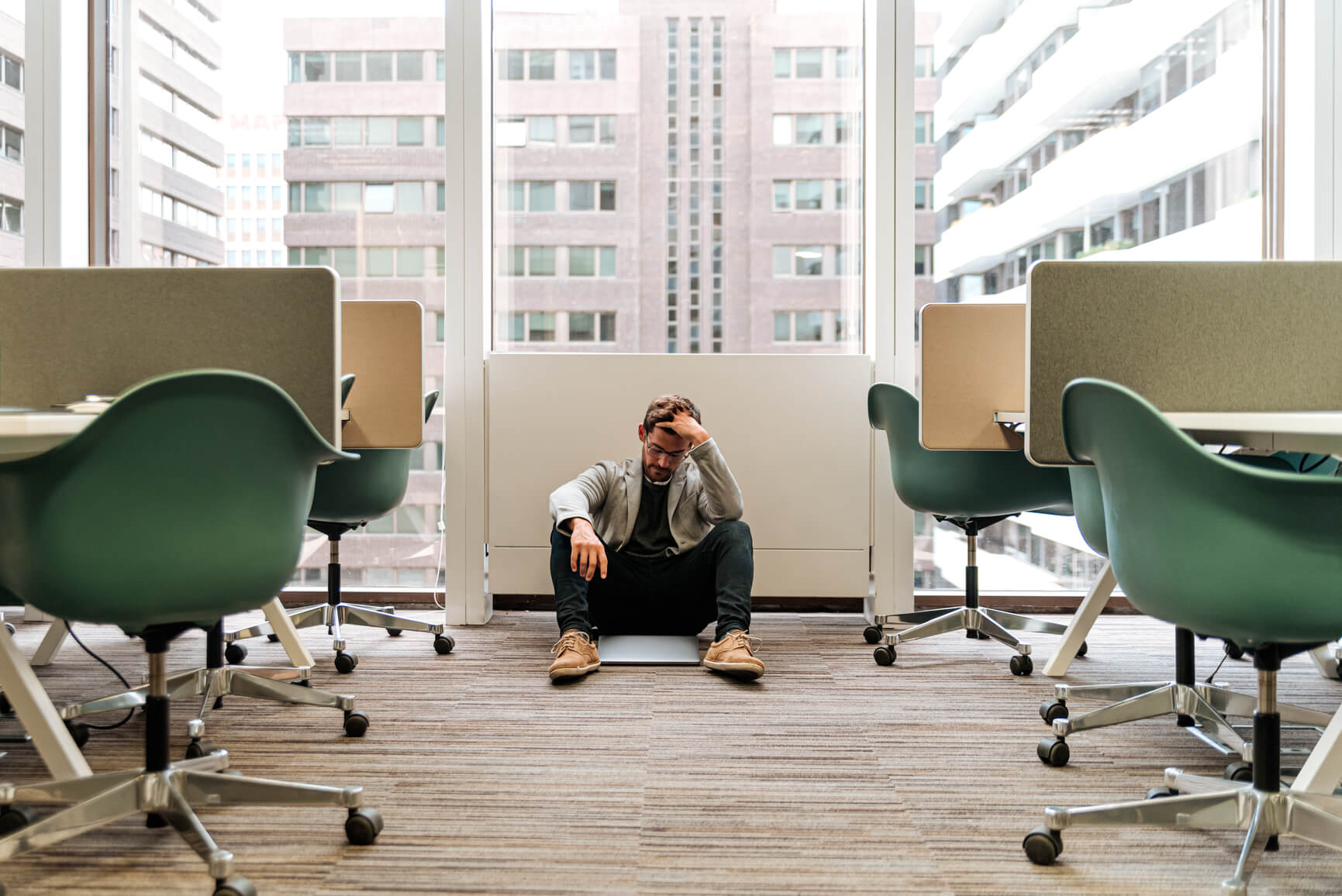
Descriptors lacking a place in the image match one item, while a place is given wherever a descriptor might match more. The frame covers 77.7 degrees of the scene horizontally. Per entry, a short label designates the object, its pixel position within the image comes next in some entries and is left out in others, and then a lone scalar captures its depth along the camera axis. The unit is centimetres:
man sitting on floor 240
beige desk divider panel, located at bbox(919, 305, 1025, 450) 244
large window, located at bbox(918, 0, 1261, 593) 306
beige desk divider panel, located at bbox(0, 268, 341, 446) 169
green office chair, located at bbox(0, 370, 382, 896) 106
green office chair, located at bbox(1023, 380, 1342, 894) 102
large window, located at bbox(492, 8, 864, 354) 318
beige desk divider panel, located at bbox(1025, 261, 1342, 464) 157
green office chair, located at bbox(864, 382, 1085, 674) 249
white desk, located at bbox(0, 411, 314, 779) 140
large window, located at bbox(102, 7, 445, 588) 317
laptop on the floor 239
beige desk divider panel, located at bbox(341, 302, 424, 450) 251
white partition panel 299
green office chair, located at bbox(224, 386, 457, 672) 244
